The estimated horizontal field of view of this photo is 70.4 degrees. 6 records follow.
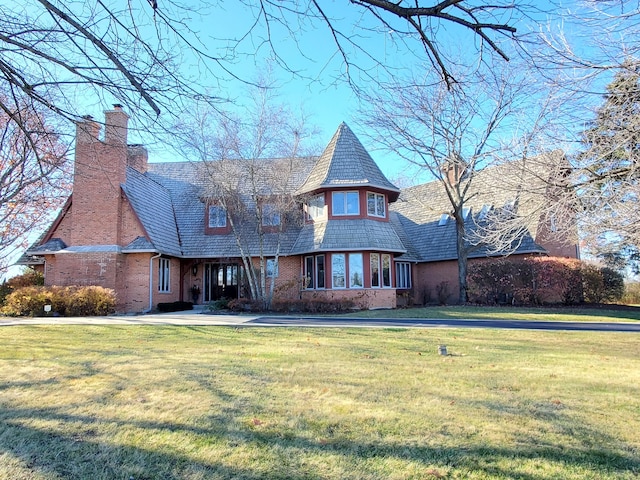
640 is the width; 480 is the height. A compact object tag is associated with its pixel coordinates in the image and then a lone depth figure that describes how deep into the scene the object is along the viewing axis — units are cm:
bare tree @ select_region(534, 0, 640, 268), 748
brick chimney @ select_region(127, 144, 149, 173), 2346
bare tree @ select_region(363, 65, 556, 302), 2175
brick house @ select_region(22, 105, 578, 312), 2009
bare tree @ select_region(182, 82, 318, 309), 2008
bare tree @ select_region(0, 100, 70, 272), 654
